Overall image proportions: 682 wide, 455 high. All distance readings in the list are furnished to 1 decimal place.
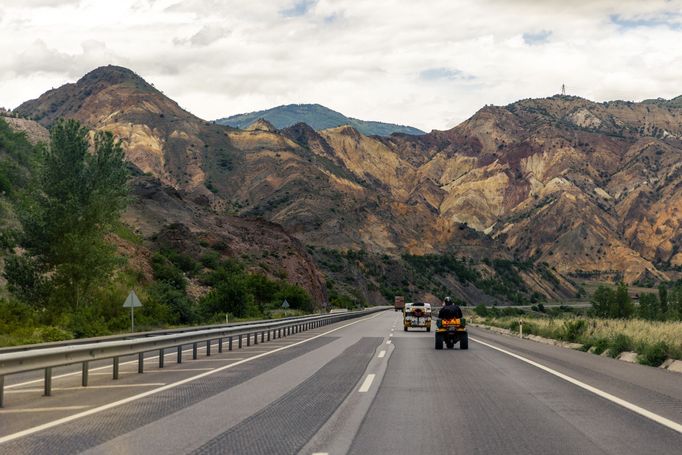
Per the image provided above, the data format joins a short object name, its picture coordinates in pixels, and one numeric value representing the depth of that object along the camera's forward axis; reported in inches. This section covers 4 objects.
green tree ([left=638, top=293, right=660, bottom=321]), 4236.2
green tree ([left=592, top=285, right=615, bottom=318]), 4490.7
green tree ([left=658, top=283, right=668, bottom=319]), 4668.3
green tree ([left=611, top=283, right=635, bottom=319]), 4503.0
